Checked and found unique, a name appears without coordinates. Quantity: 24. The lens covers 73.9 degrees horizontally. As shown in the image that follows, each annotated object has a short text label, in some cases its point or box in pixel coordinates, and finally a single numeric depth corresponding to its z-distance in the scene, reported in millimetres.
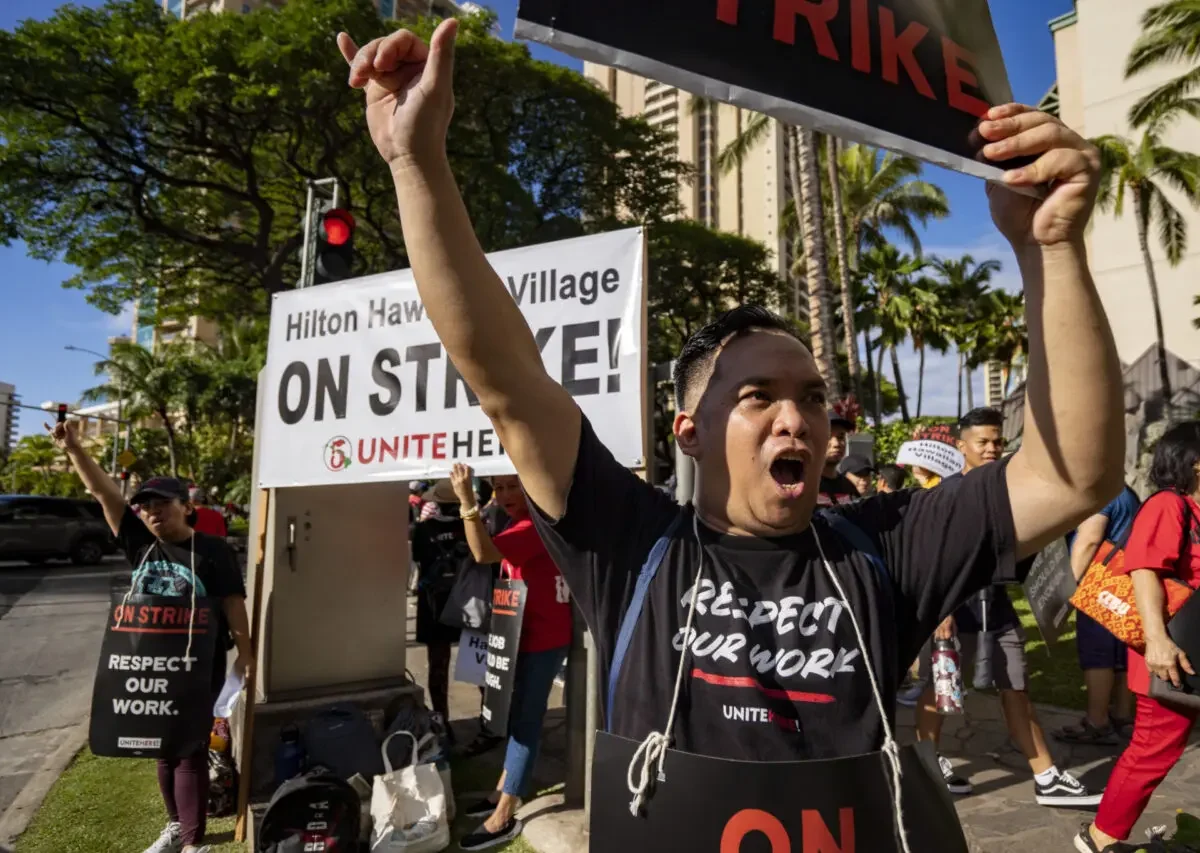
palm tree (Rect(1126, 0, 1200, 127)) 16922
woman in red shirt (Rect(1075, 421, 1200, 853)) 3061
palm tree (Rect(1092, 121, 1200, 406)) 20641
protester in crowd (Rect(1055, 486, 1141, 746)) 4773
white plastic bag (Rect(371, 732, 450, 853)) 3629
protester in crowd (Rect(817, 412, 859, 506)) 4930
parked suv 18203
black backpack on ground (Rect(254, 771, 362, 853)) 3479
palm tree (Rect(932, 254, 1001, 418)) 36312
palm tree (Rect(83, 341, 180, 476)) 33281
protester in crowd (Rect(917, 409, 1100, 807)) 4180
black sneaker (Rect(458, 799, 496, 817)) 4141
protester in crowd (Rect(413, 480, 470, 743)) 5594
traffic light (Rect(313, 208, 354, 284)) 5430
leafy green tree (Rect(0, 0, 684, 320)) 15312
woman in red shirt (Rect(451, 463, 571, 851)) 3936
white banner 3588
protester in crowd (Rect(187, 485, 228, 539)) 6699
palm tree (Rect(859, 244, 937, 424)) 32938
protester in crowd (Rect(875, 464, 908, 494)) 5805
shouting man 1283
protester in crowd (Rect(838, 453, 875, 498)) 5672
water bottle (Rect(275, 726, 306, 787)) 4070
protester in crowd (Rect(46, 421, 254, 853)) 3787
